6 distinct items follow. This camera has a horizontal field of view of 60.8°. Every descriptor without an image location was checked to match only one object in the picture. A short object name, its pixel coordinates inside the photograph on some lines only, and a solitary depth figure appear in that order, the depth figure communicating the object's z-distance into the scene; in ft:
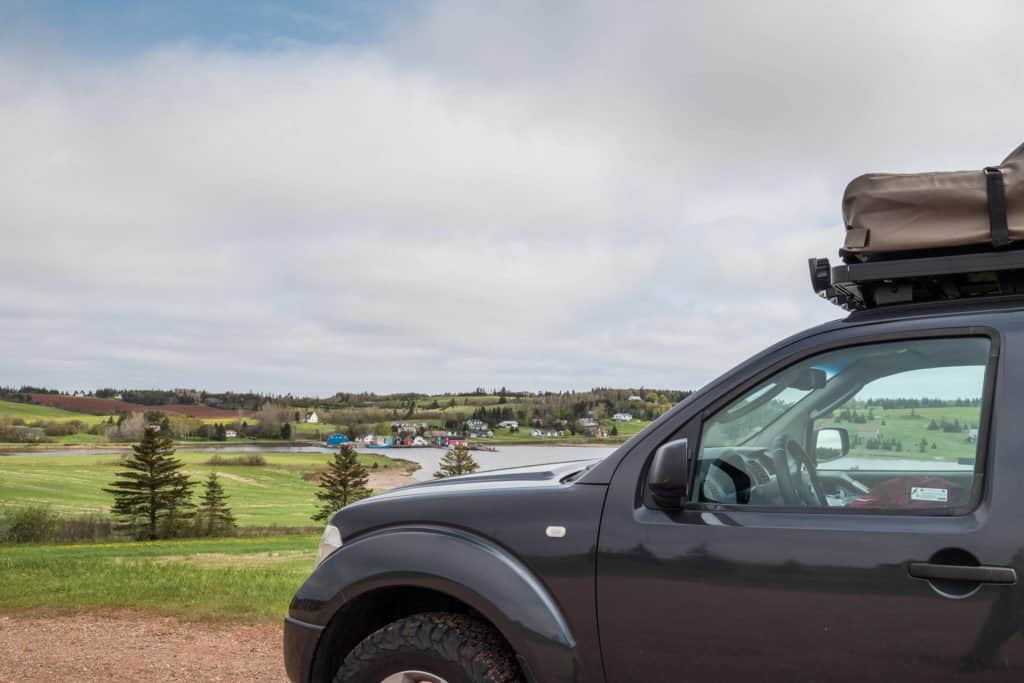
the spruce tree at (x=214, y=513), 199.00
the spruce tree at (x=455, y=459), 171.40
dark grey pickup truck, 8.02
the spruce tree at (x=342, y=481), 218.79
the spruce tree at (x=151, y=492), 208.03
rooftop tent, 8.43
